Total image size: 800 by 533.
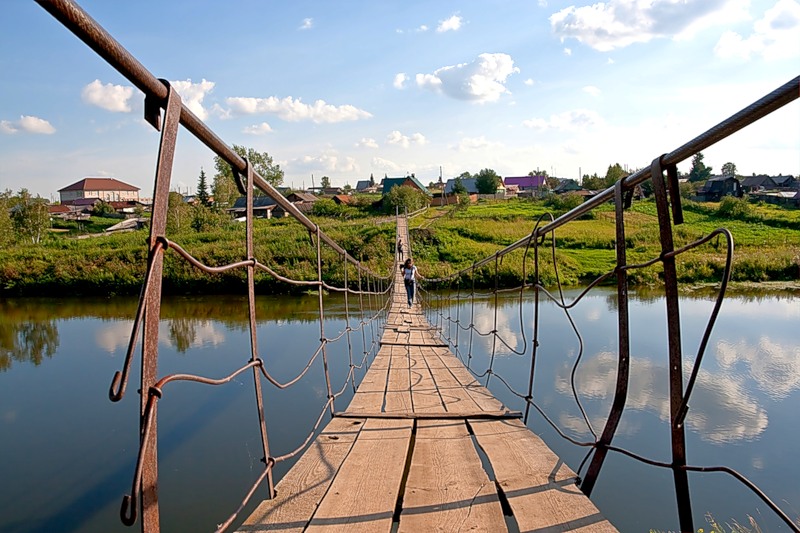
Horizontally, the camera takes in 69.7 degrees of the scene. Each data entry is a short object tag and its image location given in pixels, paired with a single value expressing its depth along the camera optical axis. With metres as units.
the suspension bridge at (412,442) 0.85
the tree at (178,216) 24.92
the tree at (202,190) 35.62
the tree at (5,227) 24.23
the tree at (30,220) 27.94
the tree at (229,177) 34.22
